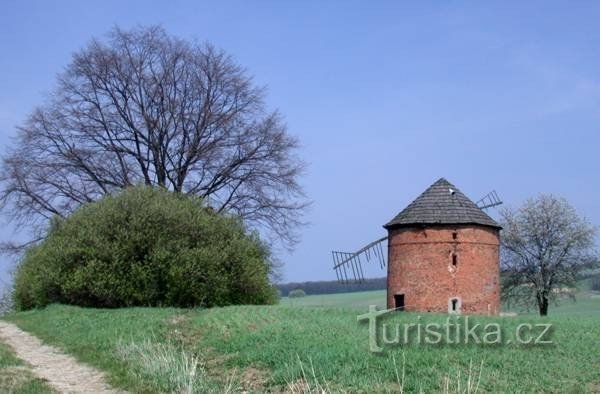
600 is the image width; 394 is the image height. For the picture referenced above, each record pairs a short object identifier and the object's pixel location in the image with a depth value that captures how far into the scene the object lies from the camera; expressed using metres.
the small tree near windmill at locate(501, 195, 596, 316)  41.06
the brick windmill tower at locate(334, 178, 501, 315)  29.62
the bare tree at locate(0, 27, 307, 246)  35.28
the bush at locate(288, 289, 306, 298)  45.66
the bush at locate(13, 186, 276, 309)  25.80
